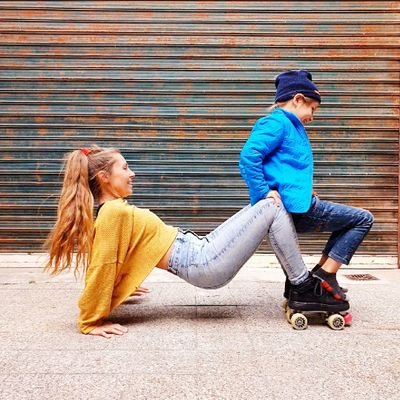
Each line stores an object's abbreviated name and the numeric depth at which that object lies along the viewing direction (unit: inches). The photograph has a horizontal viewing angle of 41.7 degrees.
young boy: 125.1
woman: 119.6
